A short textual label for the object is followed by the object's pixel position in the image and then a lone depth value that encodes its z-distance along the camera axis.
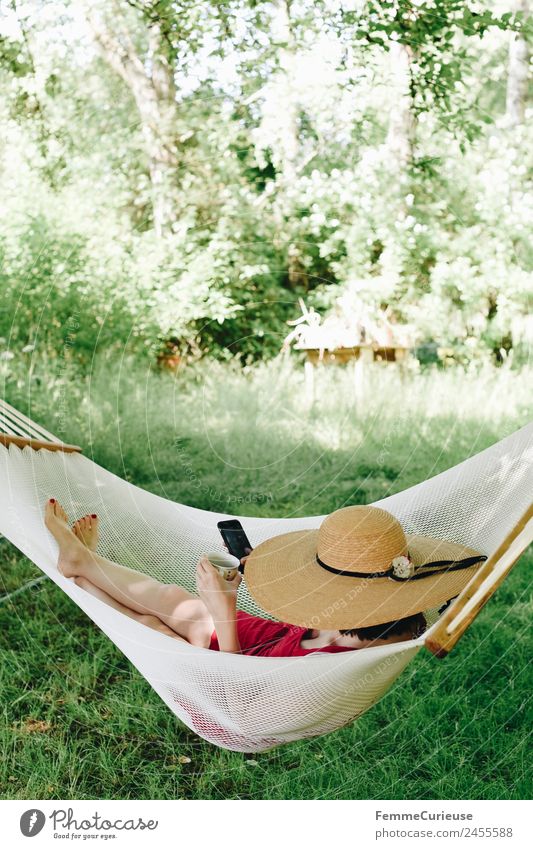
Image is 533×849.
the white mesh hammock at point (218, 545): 1.40
